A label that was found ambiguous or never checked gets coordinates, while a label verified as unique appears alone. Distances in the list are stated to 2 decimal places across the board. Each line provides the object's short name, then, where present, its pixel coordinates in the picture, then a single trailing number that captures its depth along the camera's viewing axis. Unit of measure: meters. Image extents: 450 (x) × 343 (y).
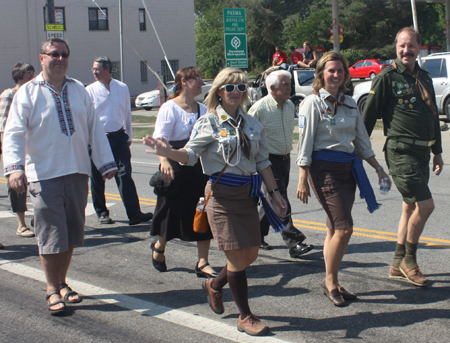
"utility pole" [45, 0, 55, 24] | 16.89
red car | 40.75
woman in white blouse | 4.92
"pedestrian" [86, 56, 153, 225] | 6.81
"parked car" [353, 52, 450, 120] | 16.06
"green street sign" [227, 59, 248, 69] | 13.92
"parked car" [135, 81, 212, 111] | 28.72
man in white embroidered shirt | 4.06
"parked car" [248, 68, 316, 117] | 19.23
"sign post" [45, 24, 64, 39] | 16.45
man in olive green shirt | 4.48
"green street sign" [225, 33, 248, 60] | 14.02
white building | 34.59
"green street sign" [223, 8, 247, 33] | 14.10
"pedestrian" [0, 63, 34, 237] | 6.01
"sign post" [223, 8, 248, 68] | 14.02
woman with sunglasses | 3.72
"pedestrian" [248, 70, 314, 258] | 5.30
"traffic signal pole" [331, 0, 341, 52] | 22.17
